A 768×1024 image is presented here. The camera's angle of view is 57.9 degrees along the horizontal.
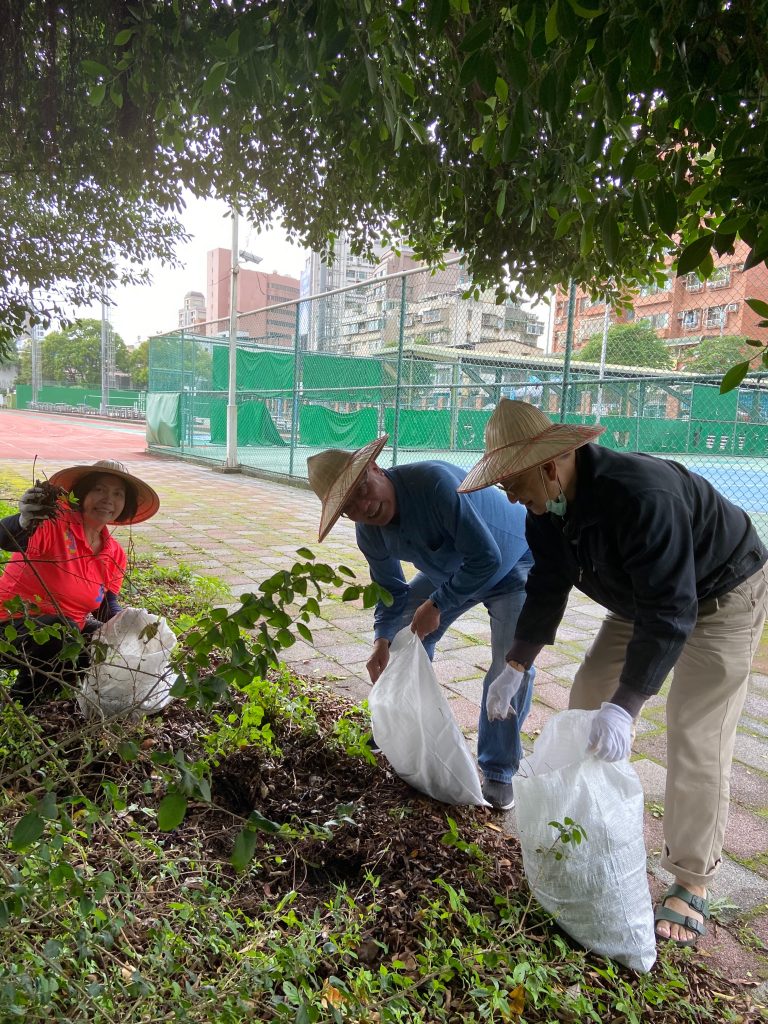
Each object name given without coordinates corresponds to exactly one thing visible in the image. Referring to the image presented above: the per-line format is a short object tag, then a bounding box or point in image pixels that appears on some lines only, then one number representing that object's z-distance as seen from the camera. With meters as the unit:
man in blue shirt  2.39
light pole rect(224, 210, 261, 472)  13.56
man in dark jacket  1.84
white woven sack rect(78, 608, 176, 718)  2.72
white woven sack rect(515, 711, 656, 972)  1.82
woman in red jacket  2.90
